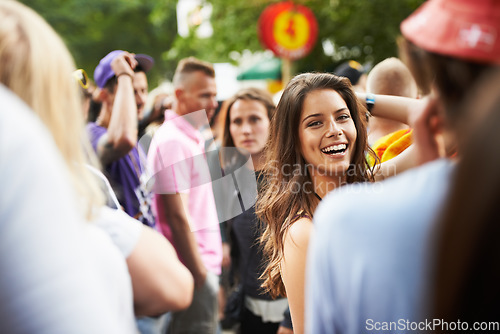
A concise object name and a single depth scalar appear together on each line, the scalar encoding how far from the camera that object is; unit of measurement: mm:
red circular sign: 10445
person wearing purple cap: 3124
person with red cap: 943
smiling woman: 2234
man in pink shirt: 3195
